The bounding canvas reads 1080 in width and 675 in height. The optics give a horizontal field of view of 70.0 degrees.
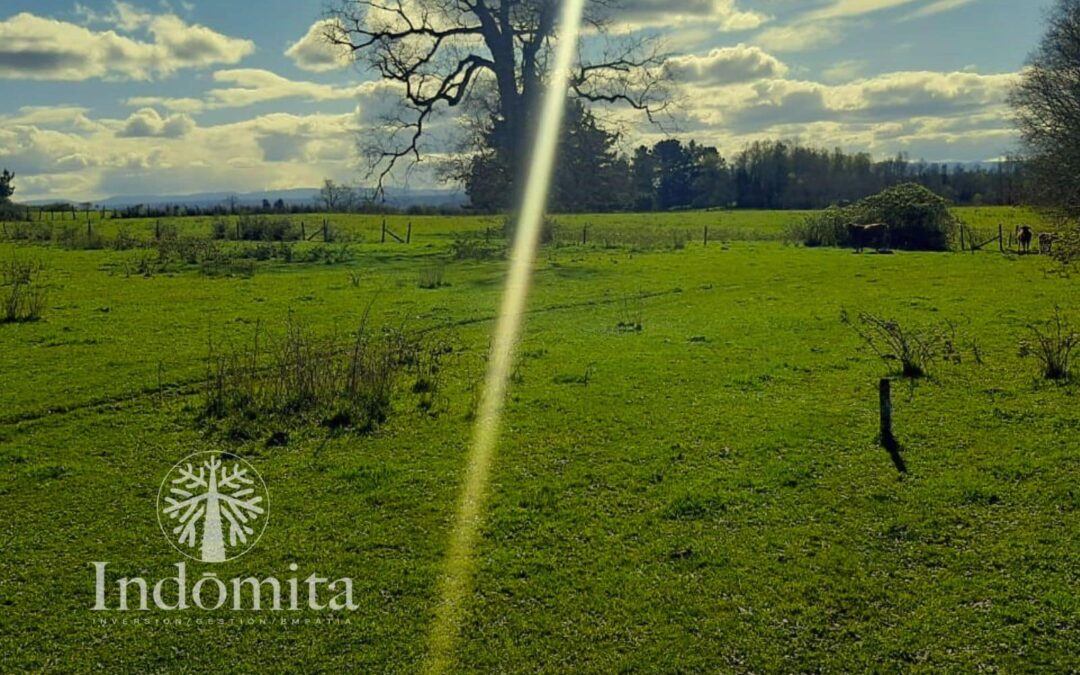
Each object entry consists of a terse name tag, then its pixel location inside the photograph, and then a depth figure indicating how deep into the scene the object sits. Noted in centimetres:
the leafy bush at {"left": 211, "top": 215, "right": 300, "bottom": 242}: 4600
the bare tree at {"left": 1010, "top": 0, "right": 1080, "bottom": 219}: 4316
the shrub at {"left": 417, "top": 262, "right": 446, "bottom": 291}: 2655
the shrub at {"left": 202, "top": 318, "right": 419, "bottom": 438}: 1066
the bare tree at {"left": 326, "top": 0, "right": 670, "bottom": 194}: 3781
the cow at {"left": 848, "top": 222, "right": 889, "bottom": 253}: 4403
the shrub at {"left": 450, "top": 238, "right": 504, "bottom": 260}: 3700
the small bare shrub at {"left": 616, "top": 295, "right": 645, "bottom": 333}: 1880
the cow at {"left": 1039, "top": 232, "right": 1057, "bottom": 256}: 3532
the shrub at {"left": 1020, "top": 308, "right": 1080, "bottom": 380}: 1264
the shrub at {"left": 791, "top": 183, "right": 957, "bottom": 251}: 4475
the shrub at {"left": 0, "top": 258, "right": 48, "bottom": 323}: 1881
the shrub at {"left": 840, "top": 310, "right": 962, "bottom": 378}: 1342
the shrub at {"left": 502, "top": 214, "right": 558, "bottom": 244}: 4153
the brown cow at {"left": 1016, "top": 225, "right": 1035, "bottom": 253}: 3951
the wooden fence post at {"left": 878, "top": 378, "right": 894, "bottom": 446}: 959
